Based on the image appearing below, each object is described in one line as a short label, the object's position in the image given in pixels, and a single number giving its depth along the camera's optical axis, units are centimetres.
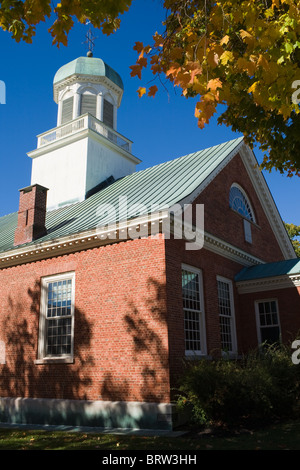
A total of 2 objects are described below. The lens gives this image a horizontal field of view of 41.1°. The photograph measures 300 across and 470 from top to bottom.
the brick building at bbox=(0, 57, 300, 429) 1093
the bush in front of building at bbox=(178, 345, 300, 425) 973
